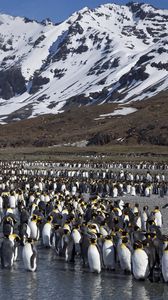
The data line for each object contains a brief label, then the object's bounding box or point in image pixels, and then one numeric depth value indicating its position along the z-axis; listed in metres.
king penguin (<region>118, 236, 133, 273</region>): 16.11
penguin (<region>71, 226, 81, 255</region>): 18.19
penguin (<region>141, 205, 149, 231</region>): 22.53
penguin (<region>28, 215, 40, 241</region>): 20.81
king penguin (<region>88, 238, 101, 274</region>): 16.34
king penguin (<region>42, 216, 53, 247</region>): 19.98
